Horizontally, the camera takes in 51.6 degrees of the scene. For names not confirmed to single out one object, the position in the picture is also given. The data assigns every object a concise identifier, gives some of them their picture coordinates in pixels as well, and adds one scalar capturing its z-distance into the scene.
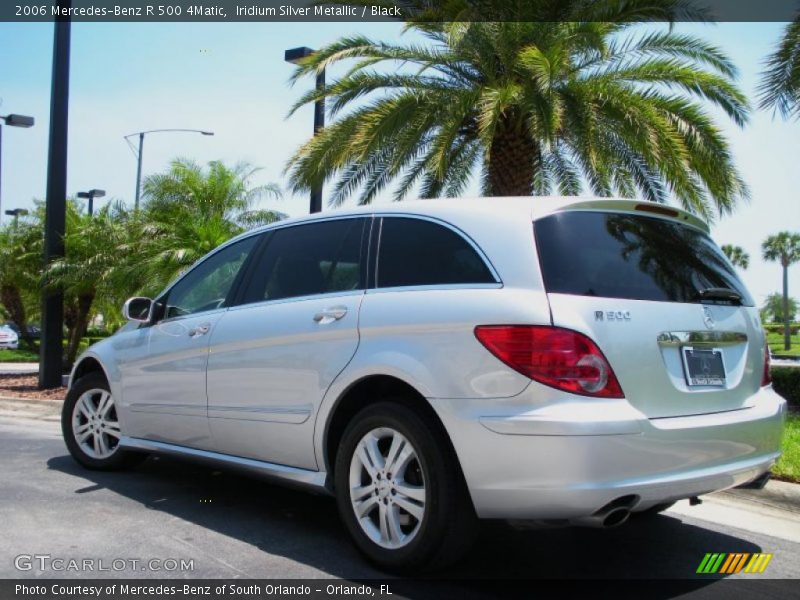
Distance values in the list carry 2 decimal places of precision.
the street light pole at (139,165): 30.51
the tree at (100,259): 13.55
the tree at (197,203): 14.07
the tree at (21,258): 22.20
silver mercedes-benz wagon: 3.38
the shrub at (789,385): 11.80
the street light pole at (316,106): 11.93
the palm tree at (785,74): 10.78
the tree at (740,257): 84.50
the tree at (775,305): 123.38
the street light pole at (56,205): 12.41
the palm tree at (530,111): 10.92
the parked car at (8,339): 32.34
